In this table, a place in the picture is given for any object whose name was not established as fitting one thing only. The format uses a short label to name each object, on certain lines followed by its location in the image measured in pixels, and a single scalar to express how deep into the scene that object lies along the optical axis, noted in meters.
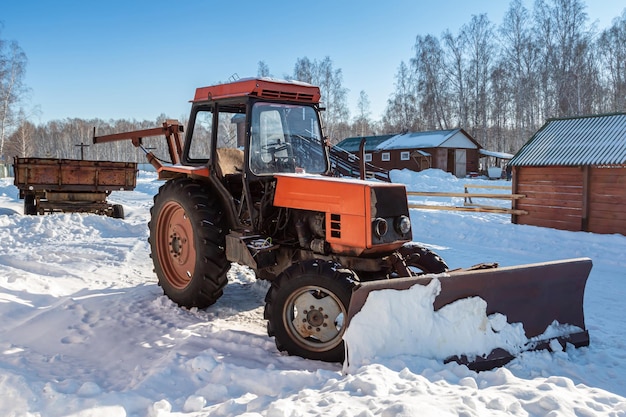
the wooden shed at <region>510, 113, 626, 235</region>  11.21
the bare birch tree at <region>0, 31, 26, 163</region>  33.34
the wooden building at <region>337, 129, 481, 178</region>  34.97
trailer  12.70
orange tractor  4.09
